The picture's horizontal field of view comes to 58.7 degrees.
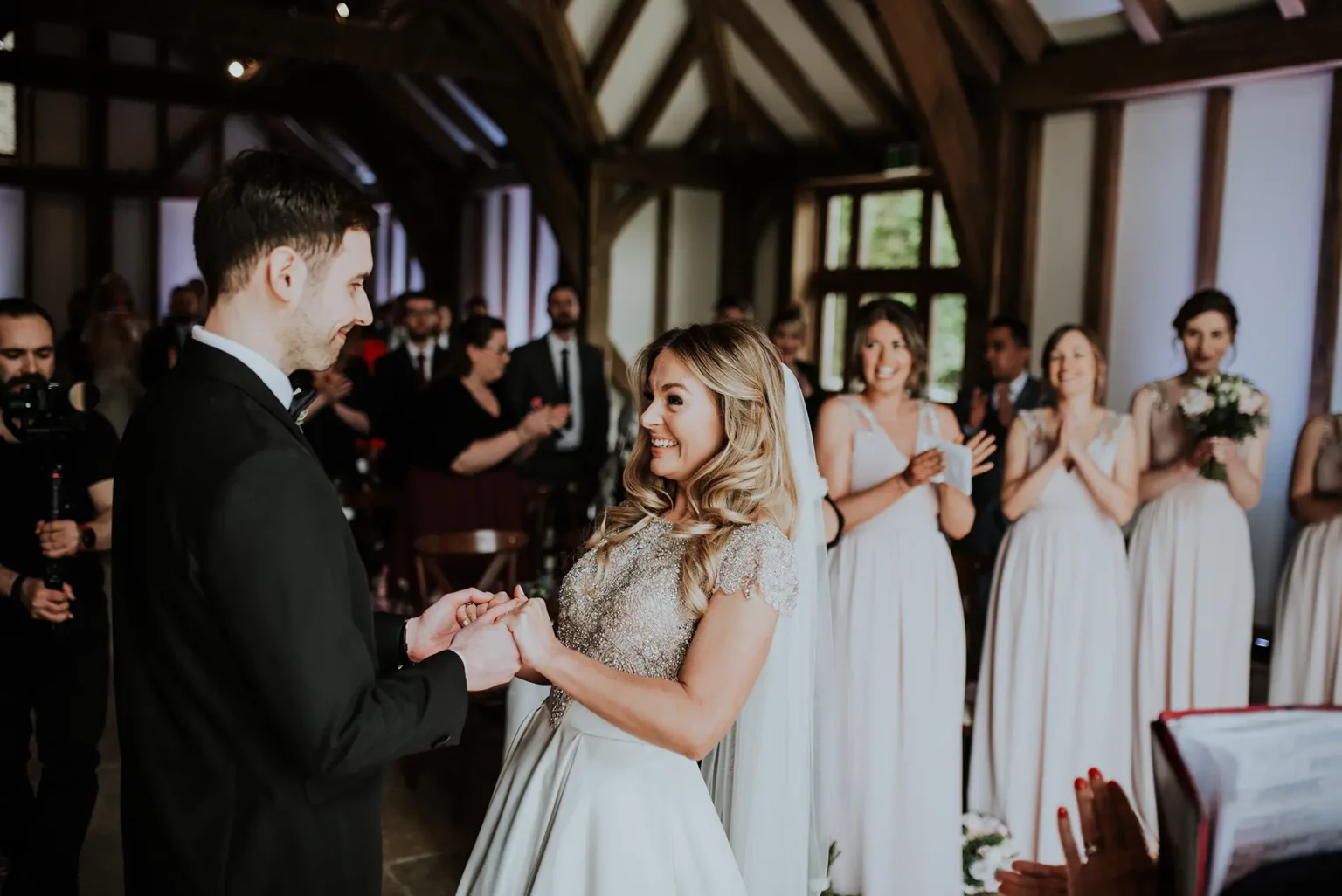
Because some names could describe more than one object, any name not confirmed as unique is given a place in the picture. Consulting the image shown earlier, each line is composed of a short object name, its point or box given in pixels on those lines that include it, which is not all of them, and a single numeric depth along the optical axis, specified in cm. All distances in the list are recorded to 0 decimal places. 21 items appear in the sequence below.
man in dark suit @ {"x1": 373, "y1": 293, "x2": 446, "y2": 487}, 701
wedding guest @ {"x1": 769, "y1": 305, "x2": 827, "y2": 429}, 614
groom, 143
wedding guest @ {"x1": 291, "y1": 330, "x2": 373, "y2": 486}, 620
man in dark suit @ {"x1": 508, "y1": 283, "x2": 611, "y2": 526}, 752
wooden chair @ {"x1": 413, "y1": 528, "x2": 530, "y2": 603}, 450
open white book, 114
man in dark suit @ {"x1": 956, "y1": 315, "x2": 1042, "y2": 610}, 573
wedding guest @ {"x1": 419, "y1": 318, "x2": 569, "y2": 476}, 501
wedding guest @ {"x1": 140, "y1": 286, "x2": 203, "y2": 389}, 671
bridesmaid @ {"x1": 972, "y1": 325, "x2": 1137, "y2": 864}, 385
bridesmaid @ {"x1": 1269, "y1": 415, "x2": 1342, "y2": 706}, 421
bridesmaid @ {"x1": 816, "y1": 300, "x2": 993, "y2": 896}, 340
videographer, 281
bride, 185
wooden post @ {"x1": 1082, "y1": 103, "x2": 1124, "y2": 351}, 675
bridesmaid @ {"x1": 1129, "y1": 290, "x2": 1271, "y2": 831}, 418
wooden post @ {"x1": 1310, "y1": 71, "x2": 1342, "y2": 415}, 569
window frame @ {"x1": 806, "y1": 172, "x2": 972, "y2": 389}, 852
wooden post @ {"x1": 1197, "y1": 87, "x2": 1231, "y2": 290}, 621
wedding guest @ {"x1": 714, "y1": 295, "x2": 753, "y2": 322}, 623
